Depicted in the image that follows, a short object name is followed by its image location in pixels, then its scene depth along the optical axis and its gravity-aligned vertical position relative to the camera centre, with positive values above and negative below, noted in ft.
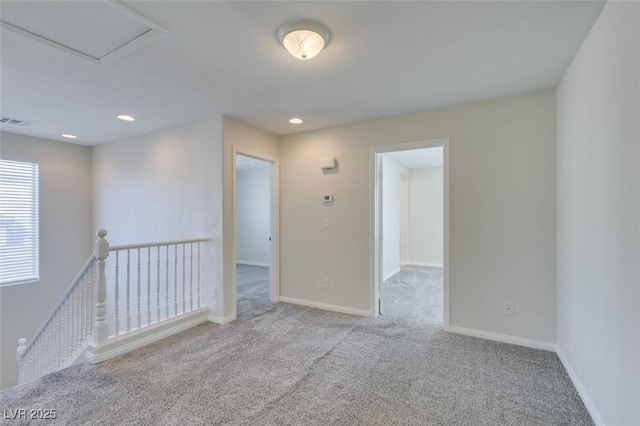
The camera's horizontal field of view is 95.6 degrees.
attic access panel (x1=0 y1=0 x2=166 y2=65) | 5.33 +3.80
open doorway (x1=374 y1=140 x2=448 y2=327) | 11.87 -1.38
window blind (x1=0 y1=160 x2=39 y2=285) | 13.75 -0.42
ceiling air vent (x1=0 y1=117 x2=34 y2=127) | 11.69 +3.82
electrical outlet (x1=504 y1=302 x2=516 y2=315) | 9.34 -3.09
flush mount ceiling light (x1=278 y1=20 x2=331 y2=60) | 5.82 +3.65
